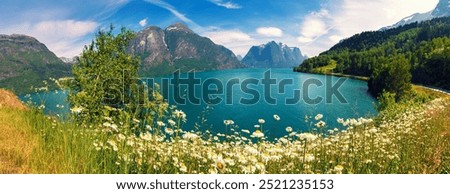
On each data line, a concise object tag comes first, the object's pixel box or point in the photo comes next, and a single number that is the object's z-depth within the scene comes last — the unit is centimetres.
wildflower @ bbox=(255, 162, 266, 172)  550
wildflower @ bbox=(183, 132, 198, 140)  666
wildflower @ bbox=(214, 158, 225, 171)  580
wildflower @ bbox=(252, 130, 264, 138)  638
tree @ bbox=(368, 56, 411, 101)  10300
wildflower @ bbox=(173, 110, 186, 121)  739
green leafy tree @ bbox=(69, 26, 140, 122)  3316
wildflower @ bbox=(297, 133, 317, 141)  622
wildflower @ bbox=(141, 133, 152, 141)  667
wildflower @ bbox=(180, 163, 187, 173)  570
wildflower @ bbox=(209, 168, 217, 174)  555
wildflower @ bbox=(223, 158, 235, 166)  574
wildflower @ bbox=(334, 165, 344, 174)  594
